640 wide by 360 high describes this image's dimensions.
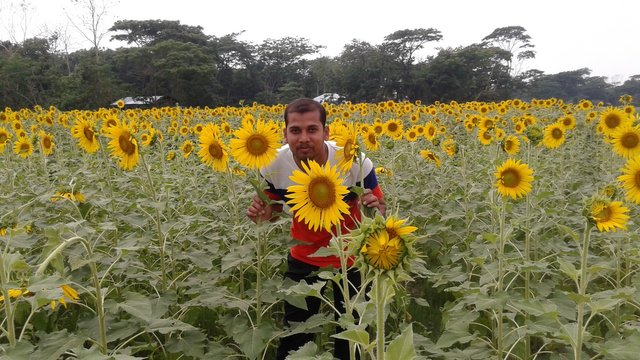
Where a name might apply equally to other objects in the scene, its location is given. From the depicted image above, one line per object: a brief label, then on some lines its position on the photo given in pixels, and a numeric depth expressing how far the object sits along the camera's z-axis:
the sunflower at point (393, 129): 5.46
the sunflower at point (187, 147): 4.71
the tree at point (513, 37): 49.03
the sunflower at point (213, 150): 2.65
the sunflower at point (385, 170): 3.55
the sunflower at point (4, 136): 4.95
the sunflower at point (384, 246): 1.16
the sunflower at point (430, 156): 4.51
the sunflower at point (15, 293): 1.63
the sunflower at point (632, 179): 2.73
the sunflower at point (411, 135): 5.46
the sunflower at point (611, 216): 1.75
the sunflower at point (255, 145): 2.41
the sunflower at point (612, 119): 5.02
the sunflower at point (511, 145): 3.63
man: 2.43
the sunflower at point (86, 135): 3.43
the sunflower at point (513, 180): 2.75
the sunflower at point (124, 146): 2.77
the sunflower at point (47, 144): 4.91
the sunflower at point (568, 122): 6.39
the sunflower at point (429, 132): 6.21
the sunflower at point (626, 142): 3.88
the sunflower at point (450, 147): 5.01
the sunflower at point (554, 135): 4.76
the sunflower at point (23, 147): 4.93
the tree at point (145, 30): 40.66
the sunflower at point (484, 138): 5.78
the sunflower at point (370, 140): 3.92
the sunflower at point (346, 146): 2.01
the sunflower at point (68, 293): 1.77
